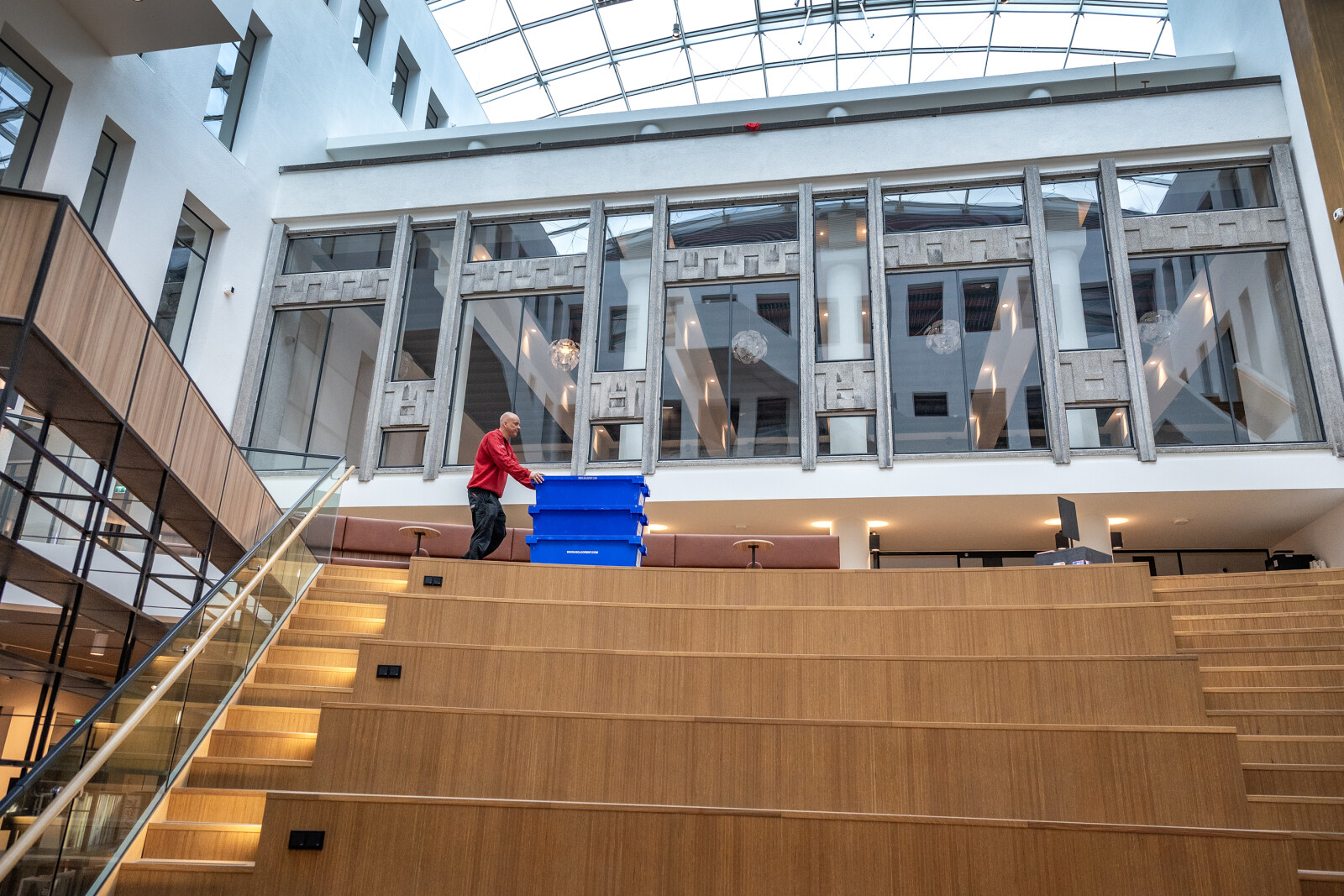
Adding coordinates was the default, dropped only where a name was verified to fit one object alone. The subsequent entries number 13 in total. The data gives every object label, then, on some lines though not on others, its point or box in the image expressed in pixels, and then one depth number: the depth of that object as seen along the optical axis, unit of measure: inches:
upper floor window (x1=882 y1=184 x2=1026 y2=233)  474.3
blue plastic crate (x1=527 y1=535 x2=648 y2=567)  292.5
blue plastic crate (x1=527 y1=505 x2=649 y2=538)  293.1
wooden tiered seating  164.1
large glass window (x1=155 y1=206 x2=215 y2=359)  466.9
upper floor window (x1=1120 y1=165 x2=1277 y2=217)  453.7
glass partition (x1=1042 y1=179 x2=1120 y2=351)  447.2
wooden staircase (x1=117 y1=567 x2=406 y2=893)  166.7
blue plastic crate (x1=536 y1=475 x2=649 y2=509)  295.1
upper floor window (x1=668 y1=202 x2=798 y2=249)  492.7
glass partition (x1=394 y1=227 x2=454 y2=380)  499.8
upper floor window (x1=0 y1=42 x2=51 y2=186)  367.9
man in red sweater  291.1
